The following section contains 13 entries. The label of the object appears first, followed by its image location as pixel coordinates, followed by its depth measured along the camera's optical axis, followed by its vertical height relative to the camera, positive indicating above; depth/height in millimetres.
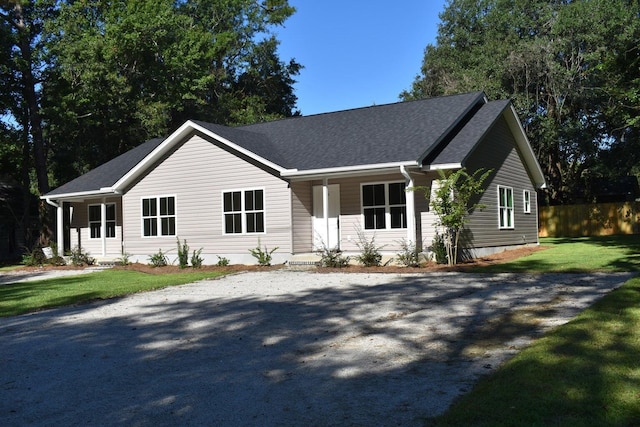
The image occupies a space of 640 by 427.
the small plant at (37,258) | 23141 -1109
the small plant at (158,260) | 19844 -1145
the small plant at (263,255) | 17938 -979
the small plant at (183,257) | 19062 -1023
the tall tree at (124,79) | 27484 +7608
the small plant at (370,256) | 16219 -1018
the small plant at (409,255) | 15672 -1005
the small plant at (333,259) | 16375 -1092
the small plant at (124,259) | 21047 -1151
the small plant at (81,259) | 22092 -1145
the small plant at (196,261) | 18906 -1160
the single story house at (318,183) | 17359 +1334
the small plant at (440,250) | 16141 -900
